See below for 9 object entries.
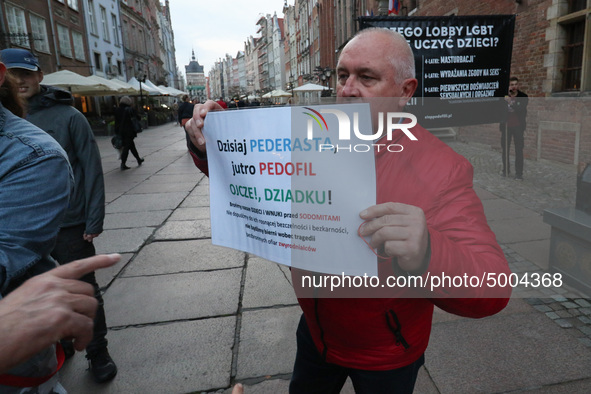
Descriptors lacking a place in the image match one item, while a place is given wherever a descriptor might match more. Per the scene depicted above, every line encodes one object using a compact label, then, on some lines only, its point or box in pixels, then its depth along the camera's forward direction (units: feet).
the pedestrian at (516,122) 25.54
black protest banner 16.21
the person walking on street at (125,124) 34.78
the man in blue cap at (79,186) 8.47
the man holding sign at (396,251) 3.30
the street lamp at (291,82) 218.13
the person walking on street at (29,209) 3.67
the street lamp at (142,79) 82.66
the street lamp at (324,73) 112.41
